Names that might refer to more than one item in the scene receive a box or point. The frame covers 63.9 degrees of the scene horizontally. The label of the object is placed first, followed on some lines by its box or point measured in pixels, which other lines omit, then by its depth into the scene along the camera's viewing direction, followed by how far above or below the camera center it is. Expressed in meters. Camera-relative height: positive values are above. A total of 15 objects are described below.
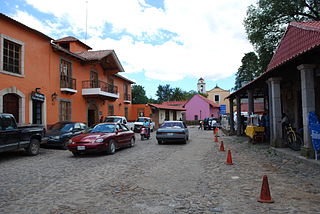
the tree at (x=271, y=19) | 22.86 +9.12
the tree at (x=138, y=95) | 64.19 +5.89
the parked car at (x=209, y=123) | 33.75 -0.78
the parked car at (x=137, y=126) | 25.94 -0.78
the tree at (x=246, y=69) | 42.75 +8.96
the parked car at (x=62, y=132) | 13.19 -0.68
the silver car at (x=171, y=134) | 14.91 -0.94
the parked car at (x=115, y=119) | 20.92 -0.03
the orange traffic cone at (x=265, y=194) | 4.82 -1.47
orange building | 14.25 +2.94
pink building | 55.97 +2.04
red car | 10.40 -0.90
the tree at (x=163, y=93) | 91.38 +8.99
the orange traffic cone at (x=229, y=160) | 8.82 -1.49
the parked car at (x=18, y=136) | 9.59 -0.64
